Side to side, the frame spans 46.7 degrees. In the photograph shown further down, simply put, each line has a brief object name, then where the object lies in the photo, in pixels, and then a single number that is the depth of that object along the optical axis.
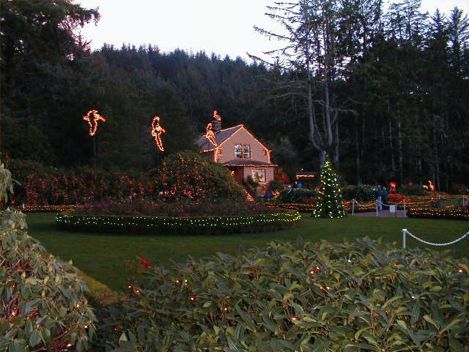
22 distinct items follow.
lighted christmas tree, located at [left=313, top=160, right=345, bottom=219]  22.34
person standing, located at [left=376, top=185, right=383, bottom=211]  26.58
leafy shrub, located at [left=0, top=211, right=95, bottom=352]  2.48
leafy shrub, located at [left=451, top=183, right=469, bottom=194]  39.96
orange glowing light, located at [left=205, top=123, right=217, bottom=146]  36.16
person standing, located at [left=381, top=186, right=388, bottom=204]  30.11
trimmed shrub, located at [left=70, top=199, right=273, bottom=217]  16.38
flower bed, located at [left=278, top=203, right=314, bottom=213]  27.42
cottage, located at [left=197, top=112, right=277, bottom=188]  48.95
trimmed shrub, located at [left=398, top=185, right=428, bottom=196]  35.14
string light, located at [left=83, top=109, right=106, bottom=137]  29.50
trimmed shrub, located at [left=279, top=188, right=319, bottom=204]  29.38
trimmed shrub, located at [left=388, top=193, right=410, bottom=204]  30.53
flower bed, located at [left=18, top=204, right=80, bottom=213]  24.38
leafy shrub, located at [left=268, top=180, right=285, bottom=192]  40.71
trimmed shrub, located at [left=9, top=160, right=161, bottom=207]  25.02
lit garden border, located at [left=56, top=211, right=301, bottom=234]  15.41
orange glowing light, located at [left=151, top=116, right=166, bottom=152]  30.06
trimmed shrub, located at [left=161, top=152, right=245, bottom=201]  21.31
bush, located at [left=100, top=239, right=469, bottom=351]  2.31
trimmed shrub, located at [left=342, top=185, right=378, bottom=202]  31.83
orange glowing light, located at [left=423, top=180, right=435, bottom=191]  39.65
